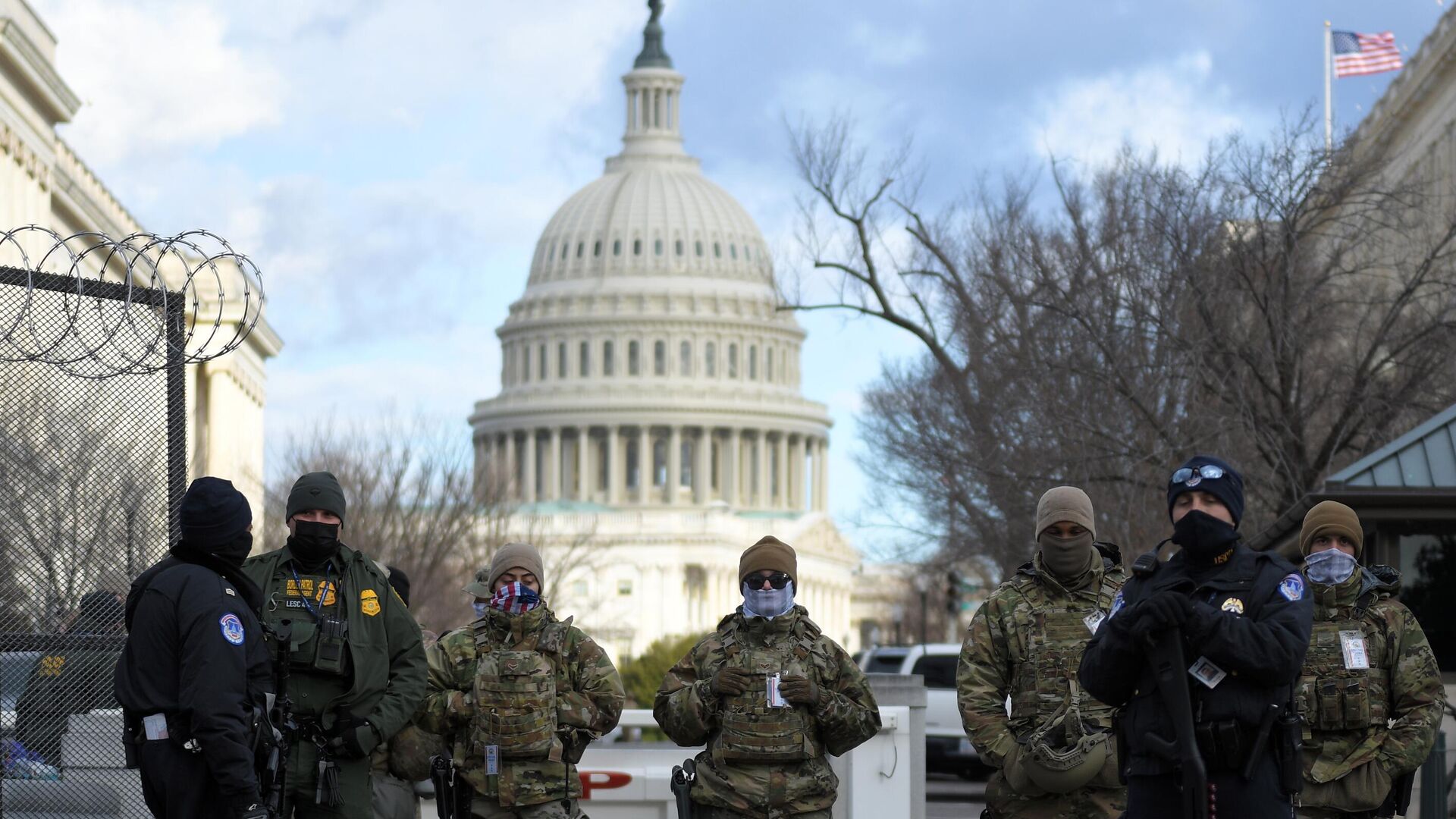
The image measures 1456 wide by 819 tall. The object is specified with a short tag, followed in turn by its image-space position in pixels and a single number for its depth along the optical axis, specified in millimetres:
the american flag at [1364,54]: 47000
